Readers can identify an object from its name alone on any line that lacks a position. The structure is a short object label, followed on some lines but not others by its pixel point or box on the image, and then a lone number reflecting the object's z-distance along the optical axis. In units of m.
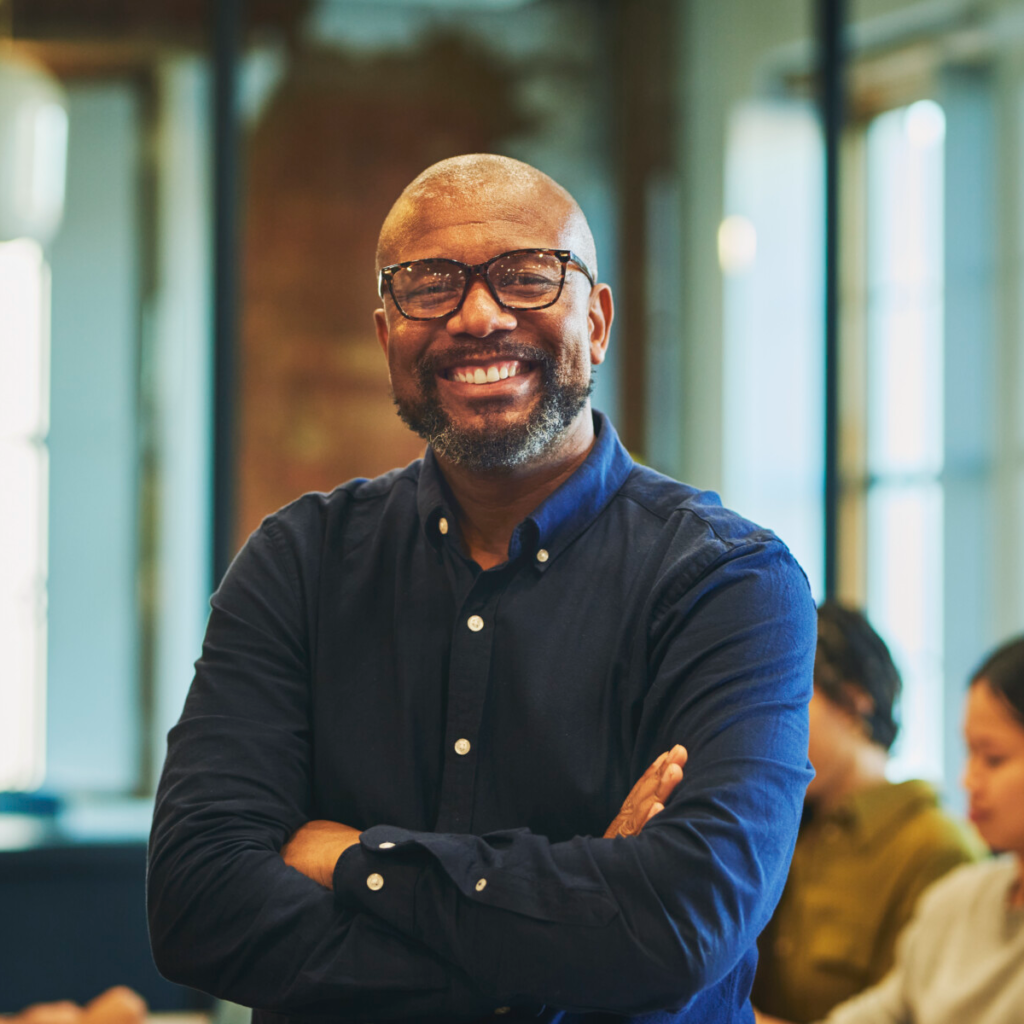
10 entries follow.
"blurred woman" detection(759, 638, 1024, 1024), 3.71
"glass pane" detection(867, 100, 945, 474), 7.53
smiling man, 2.22
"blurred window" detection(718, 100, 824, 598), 8.51
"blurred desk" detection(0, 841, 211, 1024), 7.00
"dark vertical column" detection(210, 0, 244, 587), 7.33
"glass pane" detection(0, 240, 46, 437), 8.22
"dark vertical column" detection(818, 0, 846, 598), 7.76
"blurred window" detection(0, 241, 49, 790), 8.20
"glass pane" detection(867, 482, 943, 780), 7.49
